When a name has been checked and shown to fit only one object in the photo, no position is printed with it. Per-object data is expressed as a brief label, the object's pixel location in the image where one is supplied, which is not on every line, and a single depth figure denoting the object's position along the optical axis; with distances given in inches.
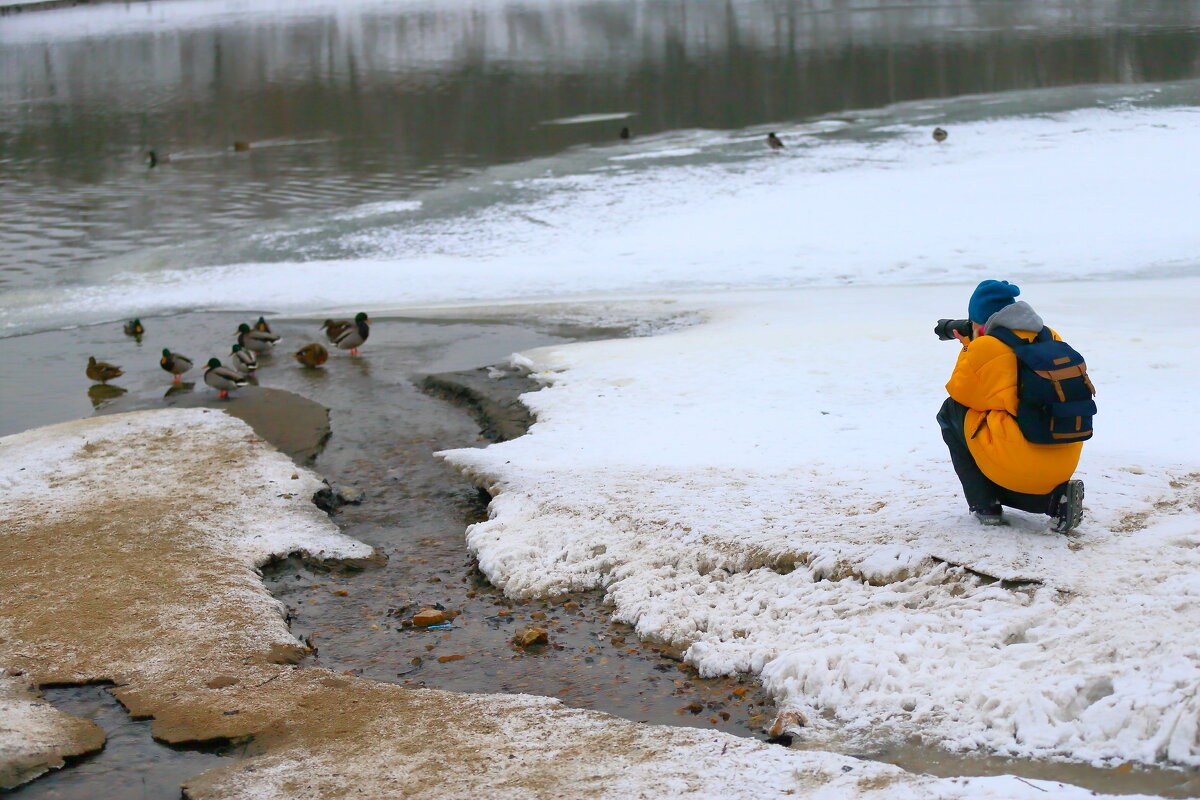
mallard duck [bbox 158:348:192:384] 488.7
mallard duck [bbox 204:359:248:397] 460.4
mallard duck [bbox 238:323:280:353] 525.0
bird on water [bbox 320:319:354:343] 532.1
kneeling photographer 219.6
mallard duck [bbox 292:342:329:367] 512.1
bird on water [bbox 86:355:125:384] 500.4
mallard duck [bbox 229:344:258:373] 487.5
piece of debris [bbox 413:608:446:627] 257.1
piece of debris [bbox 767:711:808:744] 193.9
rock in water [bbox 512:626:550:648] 242.8
